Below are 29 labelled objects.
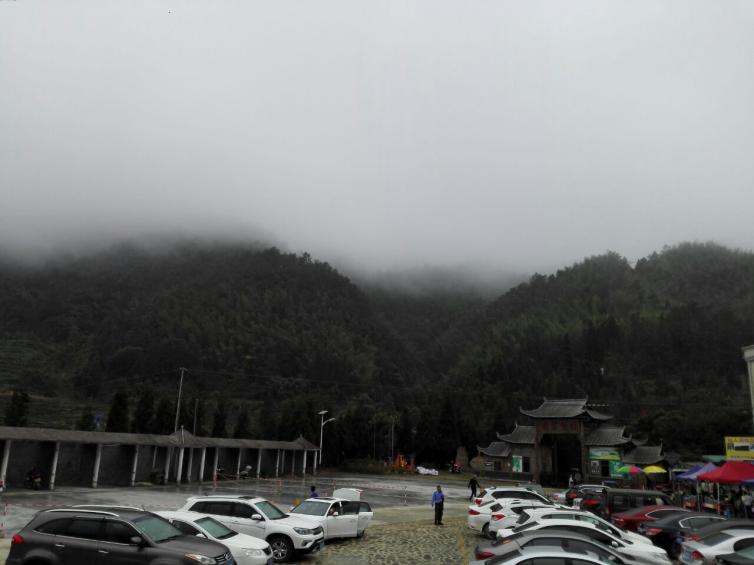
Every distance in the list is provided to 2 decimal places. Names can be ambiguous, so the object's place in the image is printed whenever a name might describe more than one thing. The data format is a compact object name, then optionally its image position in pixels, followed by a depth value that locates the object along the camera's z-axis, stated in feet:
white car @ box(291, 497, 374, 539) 61.36
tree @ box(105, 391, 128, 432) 187.83
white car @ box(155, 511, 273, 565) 39.99
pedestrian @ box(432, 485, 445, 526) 78.18
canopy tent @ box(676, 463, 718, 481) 89.07
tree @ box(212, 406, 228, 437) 214.90
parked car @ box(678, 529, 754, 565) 43.86
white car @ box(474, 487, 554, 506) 77.30
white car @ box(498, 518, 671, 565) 44.34
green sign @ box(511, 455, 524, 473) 203.10
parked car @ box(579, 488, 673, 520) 74.66
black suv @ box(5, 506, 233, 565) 32.99
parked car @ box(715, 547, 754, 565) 39.73
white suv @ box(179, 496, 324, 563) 49.55
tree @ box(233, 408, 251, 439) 220.43
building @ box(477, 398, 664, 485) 186.60
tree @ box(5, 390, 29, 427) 168.25
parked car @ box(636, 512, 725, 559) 59.16
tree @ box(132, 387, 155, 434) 202.23
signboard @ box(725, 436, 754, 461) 110.32
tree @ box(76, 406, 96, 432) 189.11
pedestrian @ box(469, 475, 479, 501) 113.65
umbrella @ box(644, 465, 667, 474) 123.54
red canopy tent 78.18
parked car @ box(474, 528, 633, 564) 36.22
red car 65.66
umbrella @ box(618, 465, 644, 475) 129.29
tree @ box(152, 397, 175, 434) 200.72
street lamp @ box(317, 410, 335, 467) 223.71
